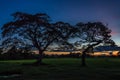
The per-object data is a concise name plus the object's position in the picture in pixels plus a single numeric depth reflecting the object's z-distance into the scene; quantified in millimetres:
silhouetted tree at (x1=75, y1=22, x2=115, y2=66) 17666
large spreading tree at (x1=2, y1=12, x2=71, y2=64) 19339
